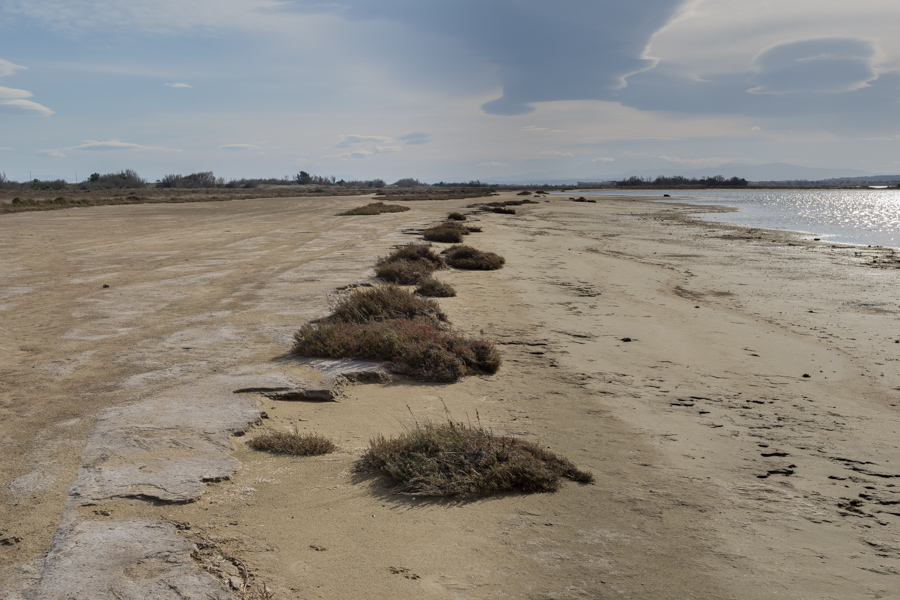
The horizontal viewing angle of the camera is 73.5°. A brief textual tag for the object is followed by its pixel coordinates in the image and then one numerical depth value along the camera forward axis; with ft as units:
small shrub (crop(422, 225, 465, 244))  64.85
